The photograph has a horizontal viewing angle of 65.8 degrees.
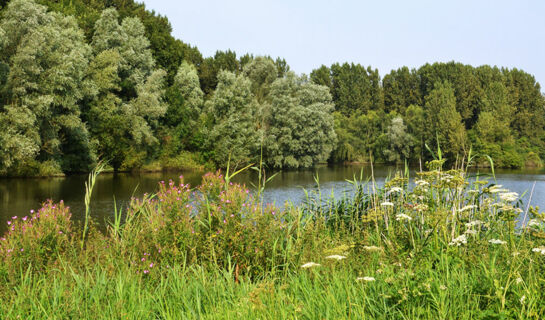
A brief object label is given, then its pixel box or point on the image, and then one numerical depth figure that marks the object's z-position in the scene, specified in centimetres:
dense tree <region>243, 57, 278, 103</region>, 4969
